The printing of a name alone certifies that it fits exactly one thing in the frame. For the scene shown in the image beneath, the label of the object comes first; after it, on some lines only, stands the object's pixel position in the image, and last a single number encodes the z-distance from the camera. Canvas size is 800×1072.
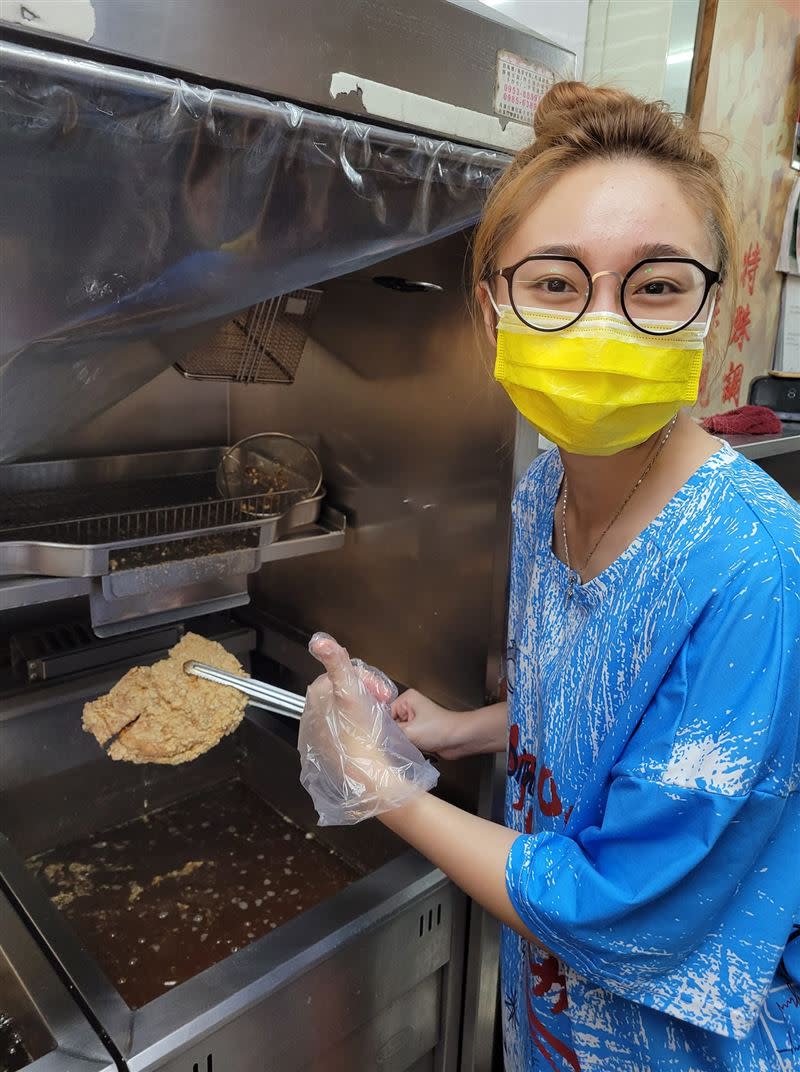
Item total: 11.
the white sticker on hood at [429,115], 0.91
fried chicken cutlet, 1.20
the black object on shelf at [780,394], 2.46
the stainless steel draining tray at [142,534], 1.16
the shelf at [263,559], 1.11
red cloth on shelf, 1.96
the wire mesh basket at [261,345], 1.40
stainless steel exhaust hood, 0.74
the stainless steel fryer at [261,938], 0.98
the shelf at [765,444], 1.70
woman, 0.74
